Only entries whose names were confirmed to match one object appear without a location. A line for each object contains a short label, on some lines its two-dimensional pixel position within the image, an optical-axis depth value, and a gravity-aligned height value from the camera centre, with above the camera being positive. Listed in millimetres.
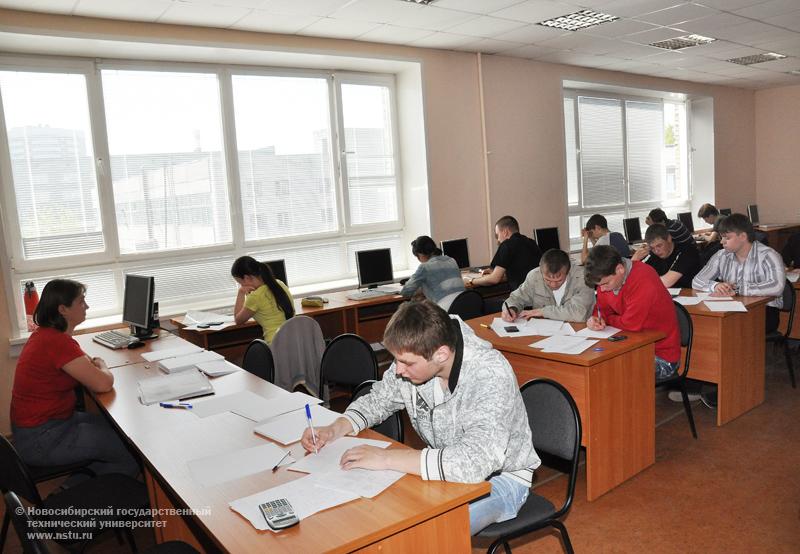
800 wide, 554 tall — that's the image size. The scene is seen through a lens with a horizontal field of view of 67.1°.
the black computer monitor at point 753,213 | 11139 -516
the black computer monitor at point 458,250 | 6645 -505
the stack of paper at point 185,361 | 3356 -788
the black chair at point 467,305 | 4875 -821
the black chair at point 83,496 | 2221 -1085
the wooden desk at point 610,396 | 3119 -1072
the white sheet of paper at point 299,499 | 1647 -803
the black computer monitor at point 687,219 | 10034 -499
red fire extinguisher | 4738 -526
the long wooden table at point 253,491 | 1545 -821
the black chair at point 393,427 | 2445 -888
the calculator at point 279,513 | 1579 -793
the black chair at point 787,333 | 4602 -1147
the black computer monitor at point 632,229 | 9078 -548
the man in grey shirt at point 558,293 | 3873 -643
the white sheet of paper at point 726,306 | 3973 -795
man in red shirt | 3492 -630
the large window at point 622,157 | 8844 +578
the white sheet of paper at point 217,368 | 3197 -795
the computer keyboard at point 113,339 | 4121 -784
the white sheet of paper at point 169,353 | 3702 -805
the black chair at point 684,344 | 3703 -956
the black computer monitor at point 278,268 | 5520 -472
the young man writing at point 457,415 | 1807 -685
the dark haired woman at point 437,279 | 5262 -637
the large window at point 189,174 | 5062 +456
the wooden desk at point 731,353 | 3992 -1125
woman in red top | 2906 -845
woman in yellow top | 4465 -587
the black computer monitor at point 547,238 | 7570 -500
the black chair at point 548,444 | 2088 -912
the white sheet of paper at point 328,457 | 1922 -799
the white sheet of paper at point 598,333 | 3419 -787
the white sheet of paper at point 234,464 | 1947 -815
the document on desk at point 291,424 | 2218 -800
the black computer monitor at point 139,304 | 4234 -563
